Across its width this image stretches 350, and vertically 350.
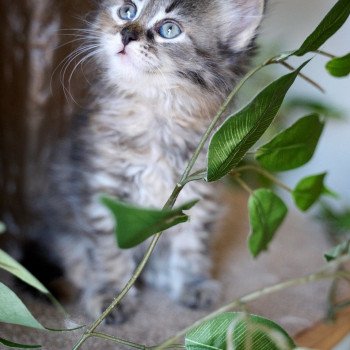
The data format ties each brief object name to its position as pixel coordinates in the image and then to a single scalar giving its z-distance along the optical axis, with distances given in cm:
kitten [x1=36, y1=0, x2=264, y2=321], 49
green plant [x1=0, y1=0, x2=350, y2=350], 36
